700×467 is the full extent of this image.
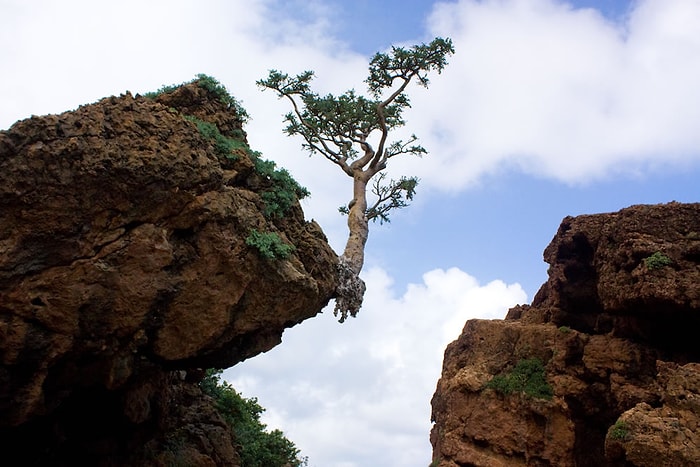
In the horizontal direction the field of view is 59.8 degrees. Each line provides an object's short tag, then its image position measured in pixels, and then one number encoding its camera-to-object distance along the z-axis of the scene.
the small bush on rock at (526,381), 19.70
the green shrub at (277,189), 14.89
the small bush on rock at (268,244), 13.05
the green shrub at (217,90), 15.66
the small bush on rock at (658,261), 17.19
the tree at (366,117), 21.53
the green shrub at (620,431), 14.38
